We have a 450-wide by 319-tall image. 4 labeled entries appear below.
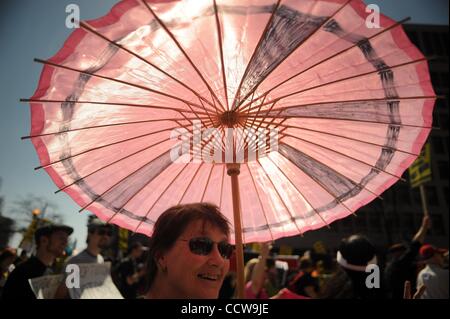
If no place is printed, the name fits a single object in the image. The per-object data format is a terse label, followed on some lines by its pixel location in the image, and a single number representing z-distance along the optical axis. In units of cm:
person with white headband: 259
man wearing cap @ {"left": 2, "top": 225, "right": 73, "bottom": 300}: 302
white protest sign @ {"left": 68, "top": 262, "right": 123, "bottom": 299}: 248
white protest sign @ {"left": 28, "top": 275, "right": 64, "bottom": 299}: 241
